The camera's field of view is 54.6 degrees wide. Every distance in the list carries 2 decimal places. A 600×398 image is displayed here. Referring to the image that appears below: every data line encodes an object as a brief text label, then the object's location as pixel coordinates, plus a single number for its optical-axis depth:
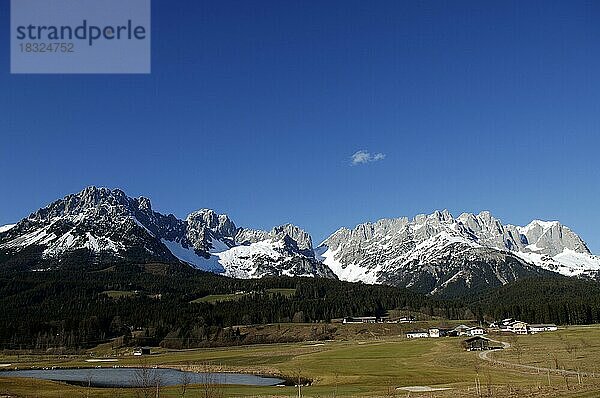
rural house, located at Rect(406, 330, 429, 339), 183.24
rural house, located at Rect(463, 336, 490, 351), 127.73
